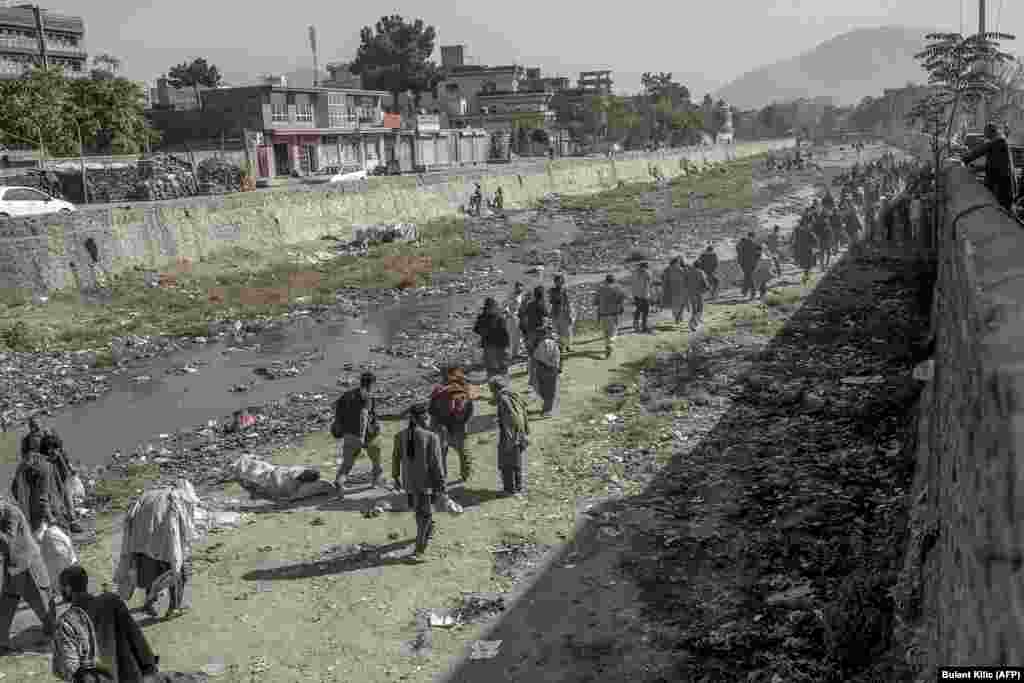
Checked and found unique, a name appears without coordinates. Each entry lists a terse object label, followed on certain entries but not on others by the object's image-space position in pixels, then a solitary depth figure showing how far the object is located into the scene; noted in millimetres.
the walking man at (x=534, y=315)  13219
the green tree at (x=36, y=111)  32625
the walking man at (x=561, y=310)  14695
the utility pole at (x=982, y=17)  22266
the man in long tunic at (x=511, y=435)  9203
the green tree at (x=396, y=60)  81812
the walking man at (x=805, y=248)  21547
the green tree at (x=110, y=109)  38906
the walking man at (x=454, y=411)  9594
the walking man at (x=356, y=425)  9336
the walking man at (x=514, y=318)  14859
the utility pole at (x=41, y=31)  54156
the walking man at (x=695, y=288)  16562
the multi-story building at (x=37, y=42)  56031
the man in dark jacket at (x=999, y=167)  9523
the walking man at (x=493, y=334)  13070
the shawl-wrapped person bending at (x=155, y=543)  6883
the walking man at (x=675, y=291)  16531
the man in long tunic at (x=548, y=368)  11602
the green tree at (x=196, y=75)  78625
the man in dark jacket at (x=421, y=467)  7848
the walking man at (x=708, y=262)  18422
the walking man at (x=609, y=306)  14797
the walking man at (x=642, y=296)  16188
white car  23797
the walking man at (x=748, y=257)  19641
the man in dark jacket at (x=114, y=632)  4793
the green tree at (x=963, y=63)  19219
